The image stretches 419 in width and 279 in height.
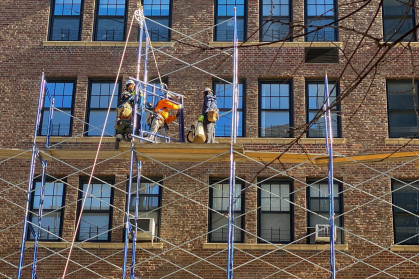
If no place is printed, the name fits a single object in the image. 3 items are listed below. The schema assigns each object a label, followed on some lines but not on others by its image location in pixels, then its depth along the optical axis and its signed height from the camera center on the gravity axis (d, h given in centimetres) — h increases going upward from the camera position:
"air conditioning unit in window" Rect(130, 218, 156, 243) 1872 -50
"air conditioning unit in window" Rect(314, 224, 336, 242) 1865 -50
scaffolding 1585 +39
